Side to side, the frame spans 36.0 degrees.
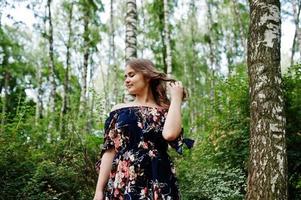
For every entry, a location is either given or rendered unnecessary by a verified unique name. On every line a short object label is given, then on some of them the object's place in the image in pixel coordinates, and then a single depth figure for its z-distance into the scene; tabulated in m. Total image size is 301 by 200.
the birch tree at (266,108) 4.53
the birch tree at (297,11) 19.40
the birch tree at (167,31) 14.71
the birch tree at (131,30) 8.37
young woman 2.62
